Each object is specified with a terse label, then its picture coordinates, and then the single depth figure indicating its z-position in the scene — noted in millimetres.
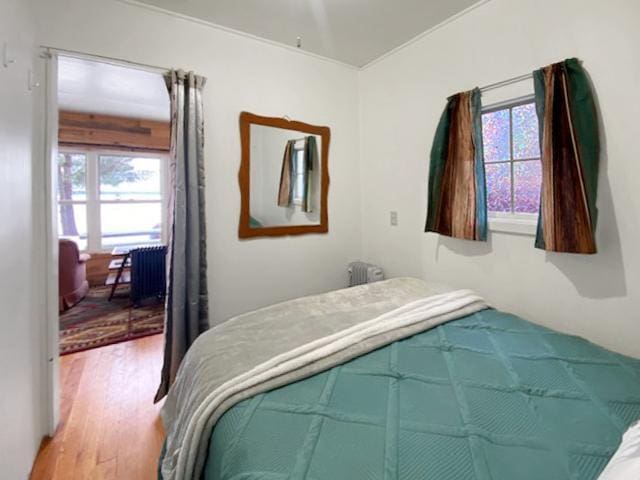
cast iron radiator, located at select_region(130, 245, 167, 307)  3754
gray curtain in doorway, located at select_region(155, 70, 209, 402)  1957
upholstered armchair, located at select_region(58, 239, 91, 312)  3555
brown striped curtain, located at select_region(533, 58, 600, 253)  1443
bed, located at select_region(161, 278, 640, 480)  741
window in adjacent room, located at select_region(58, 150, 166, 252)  4605
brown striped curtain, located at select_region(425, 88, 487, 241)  1917
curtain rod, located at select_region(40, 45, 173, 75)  1719
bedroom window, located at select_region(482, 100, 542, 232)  1800
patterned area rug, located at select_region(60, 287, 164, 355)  3018
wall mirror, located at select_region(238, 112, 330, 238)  2307
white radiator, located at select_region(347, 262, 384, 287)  2615
